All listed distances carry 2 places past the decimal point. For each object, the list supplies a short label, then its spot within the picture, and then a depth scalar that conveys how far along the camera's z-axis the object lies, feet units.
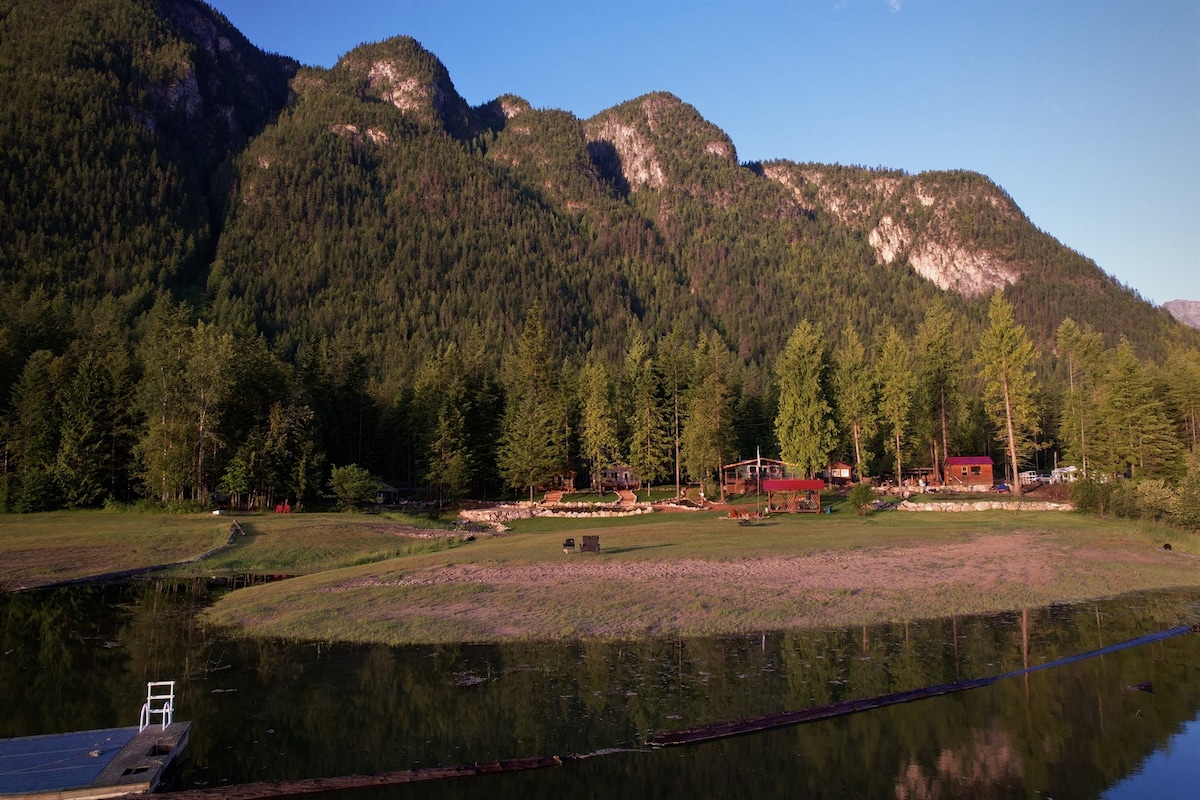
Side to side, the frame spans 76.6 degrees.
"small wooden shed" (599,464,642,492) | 318.24
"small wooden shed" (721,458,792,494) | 280.31
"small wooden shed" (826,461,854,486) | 302.45
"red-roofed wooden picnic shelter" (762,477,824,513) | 210.38
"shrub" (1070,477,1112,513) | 177.38
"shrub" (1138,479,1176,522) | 157.28
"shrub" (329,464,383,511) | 235.81
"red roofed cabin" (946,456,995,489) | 273.95
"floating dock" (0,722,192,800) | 40.14
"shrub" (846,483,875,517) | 188.55
